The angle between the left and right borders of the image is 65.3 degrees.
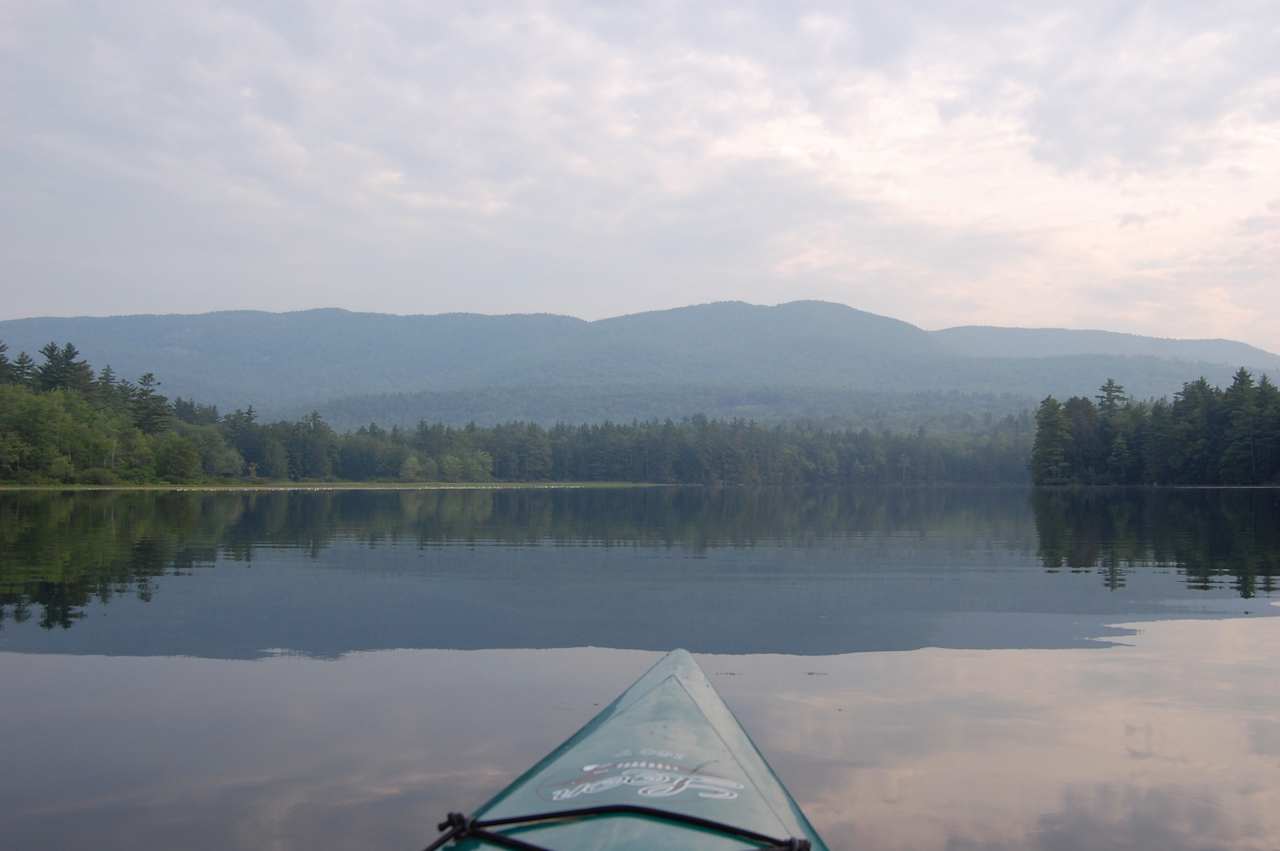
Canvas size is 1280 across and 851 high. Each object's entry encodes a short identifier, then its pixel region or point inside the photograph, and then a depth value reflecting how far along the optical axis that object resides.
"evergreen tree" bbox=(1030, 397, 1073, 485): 115.81
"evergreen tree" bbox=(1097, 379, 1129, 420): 119.88
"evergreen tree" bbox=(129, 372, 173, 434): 121.38
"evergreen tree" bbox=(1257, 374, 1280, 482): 92.50
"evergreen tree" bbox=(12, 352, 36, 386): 108.62
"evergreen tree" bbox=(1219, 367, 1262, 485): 93.75
